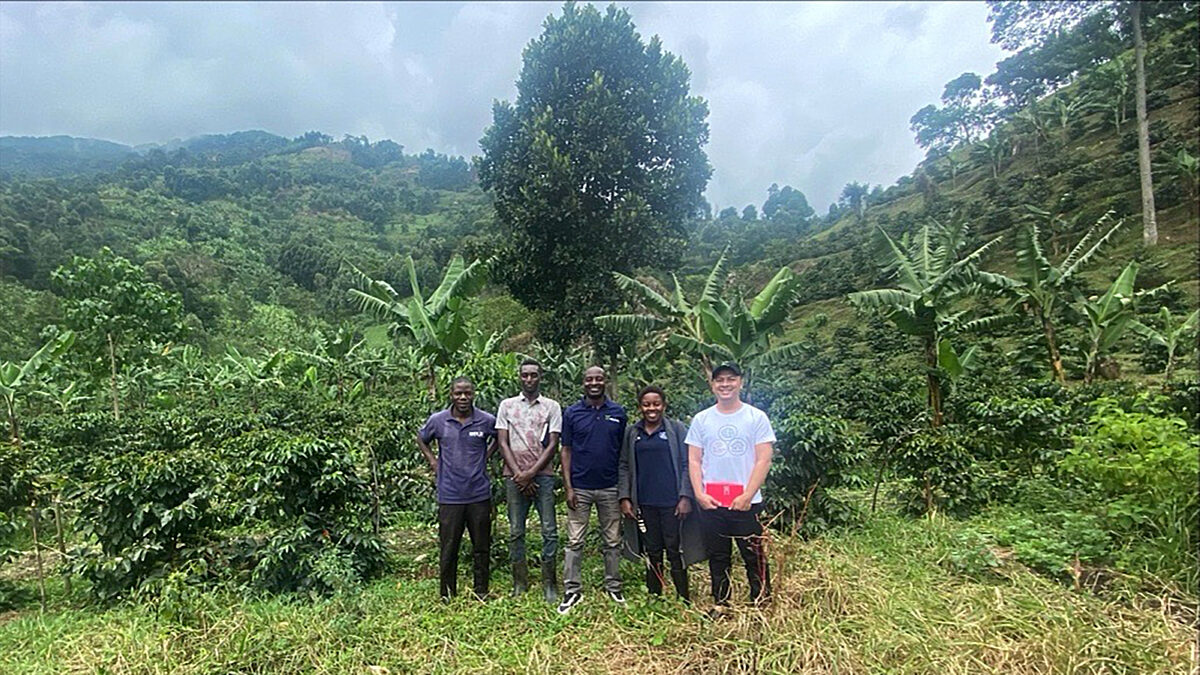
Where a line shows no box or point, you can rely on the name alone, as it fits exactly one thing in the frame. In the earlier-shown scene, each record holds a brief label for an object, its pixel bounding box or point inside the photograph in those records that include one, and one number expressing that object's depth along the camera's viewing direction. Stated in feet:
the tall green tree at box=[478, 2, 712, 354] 30.91
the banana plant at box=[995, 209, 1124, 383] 30.78
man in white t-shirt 11.09
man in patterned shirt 13.39
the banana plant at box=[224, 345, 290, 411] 50.80
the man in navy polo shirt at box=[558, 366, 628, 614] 12.92
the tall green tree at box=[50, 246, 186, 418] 37.01
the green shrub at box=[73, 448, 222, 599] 14.02
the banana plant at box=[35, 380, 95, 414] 42.94
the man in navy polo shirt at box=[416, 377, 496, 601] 13.56
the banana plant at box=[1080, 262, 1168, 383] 31.24
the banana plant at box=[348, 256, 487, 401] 23.63
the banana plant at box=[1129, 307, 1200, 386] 30.76
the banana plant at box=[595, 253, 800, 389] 22.05
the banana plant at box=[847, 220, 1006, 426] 23.61
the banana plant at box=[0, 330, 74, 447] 23.71
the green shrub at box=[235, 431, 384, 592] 14.19
